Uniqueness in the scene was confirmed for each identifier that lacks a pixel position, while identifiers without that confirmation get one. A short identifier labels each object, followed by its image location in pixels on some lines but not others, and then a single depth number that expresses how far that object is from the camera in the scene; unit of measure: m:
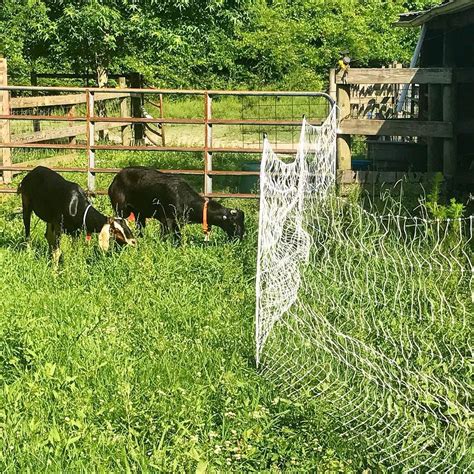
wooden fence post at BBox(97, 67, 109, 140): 19.64
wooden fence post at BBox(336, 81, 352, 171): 10.45
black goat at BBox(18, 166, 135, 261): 8.03
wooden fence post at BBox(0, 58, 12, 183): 13.54
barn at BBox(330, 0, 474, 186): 10.15
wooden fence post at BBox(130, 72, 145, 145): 20.02
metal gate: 11.03
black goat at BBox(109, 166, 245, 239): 9.15
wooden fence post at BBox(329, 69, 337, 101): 10.48
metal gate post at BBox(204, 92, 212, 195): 10.95
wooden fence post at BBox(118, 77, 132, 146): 19.16
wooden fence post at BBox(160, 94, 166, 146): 19.30
